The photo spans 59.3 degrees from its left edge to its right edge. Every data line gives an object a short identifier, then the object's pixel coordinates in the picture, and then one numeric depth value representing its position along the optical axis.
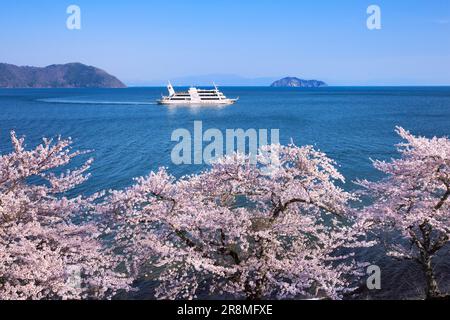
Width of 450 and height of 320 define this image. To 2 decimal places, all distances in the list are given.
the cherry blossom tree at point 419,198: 12.37
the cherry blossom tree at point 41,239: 10.71
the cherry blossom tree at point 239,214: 12.28
